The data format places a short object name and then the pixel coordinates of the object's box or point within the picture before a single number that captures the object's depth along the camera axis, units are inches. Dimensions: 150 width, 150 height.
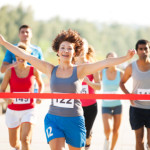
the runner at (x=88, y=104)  399.3
